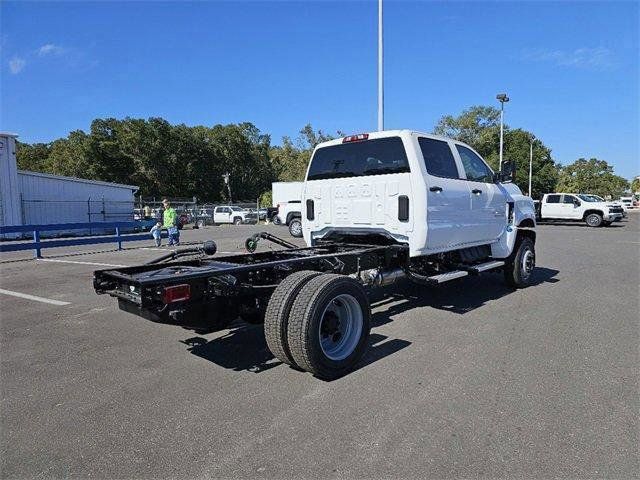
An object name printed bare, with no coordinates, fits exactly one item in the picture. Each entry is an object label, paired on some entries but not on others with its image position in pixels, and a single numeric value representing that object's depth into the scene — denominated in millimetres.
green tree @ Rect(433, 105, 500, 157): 56062
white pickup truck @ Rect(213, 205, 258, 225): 38750
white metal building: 22875
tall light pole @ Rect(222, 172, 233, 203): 52309
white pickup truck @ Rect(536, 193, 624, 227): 26469
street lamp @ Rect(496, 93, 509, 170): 31438
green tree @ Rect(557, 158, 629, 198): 82625
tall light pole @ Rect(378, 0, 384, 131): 17062
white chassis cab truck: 3867
